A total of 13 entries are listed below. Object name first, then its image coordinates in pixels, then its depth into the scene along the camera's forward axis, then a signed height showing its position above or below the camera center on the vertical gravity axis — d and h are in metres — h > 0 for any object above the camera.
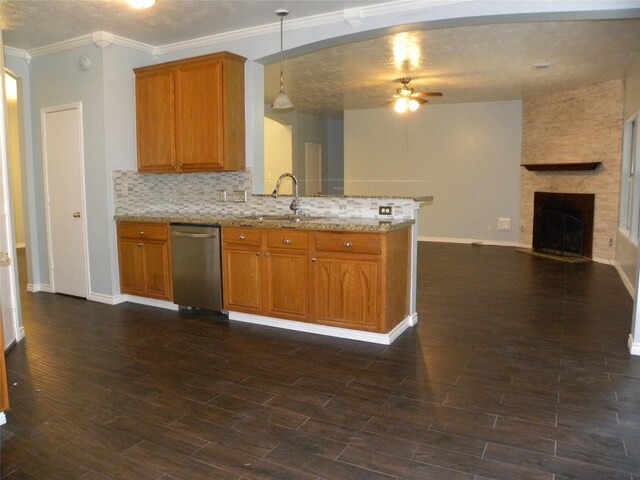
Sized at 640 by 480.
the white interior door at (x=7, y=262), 3.14 -0.47
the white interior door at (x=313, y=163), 10.38 +0.68
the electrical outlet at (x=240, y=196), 4.70 -0.02
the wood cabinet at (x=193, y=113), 4.33 +0.75
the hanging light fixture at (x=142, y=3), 3.08 +1.23
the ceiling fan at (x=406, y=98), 6.89 +1.36
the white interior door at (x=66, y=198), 4.86 -0.03
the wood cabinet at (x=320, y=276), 3.51 -0.63
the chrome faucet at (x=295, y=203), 4.33 -0.08
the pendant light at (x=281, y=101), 4.12 +0.79
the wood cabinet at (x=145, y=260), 4.52 -0.62
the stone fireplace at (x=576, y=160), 7.06 +0.53
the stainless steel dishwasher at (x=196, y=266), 4.20 -0.63
